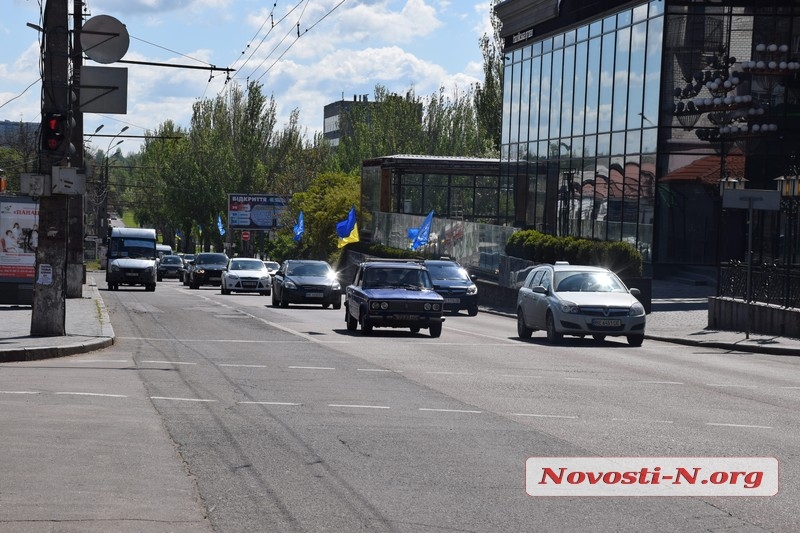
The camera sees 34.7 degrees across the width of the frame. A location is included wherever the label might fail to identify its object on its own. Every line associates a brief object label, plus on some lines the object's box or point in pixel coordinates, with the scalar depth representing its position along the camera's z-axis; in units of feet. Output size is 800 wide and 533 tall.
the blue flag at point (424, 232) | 179.55
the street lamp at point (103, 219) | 342.23
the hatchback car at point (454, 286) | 127.13
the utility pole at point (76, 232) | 121.19
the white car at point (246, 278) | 160.25
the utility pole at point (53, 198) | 65.31
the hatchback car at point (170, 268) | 269.03
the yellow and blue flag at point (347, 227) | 229.86
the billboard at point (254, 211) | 309.22
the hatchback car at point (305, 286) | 125.29
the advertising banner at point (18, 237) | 103.40
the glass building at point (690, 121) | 142.31
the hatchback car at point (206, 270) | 195.31
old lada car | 83.92
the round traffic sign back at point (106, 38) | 71.51
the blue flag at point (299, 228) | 268.00
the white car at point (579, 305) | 81.97
